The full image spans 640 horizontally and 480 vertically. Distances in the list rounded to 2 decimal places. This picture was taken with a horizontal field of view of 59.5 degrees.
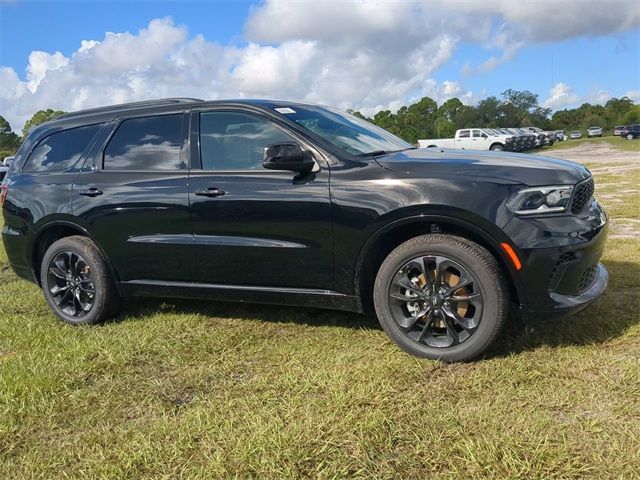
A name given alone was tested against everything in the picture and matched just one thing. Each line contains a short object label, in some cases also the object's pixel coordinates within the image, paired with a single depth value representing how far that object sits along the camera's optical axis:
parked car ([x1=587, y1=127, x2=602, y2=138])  72.34
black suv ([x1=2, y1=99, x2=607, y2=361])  3.26
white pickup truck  31.89
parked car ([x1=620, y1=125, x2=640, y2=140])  53.16
